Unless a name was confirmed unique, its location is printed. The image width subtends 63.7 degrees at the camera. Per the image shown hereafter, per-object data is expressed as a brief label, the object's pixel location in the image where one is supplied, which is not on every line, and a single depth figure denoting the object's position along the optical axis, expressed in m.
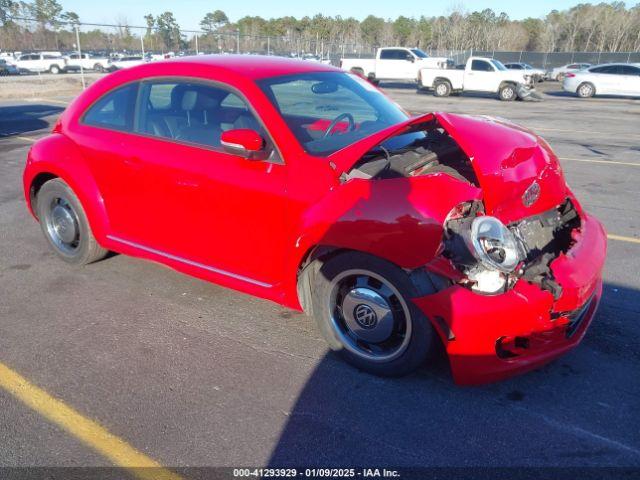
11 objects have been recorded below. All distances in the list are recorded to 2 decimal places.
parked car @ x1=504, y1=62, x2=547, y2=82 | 32.15
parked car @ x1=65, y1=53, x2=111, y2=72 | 40.09
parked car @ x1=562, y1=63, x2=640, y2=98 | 23.22
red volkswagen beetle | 2.67
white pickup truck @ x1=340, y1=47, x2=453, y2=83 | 28.05
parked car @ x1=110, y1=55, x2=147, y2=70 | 35.28
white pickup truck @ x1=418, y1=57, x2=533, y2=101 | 22.42
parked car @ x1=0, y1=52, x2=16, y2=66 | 39.03
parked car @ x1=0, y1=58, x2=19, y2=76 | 34.96
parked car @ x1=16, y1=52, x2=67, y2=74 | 39.31
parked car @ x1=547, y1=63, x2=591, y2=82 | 35.66
